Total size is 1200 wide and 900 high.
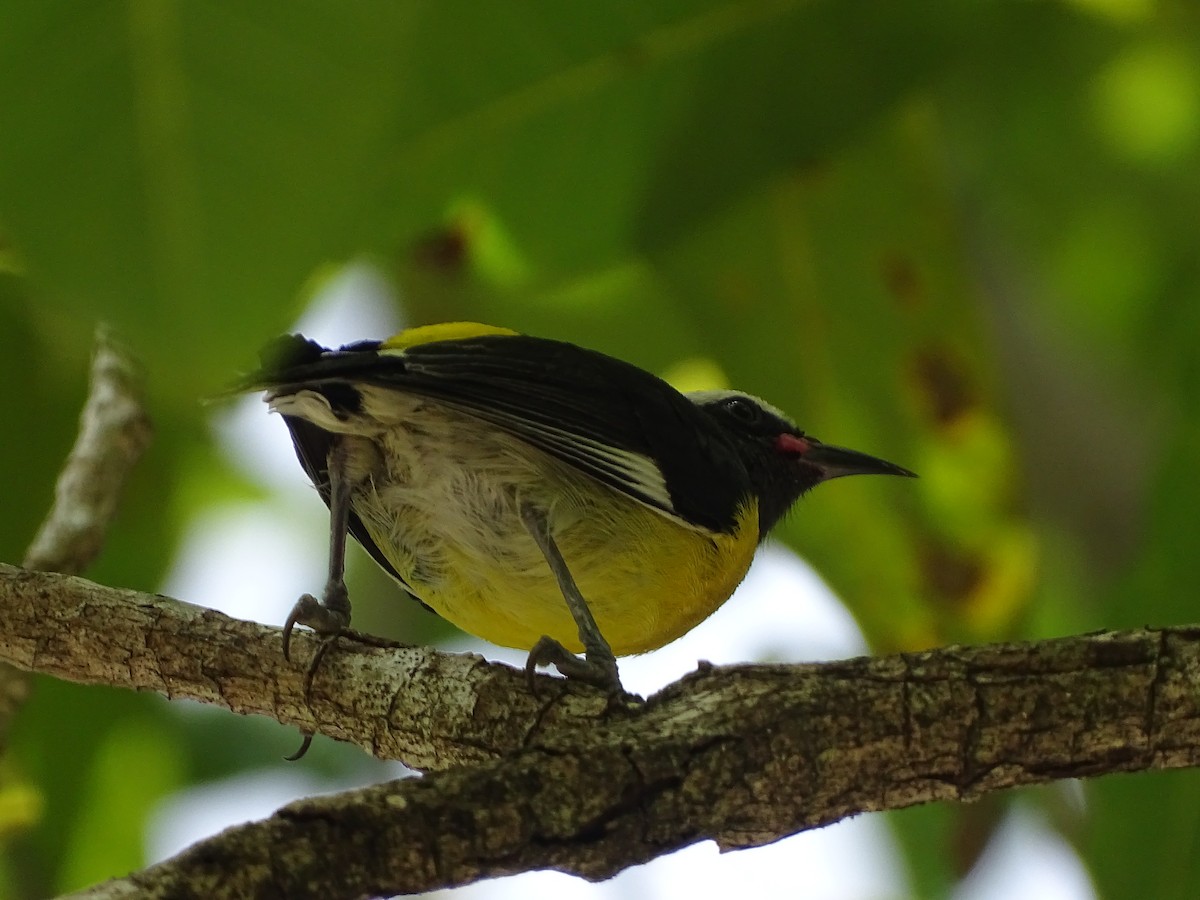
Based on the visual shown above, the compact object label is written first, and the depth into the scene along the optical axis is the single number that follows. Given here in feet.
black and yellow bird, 16.79
